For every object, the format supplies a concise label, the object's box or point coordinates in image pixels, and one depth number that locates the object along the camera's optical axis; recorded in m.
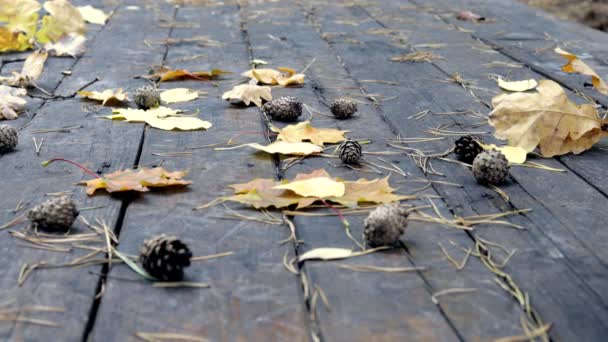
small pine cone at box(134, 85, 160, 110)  1.62
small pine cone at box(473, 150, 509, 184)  1.37
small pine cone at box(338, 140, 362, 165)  1.42
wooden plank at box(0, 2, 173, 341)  1.15
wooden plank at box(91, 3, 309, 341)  1.14
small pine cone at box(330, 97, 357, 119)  1.58
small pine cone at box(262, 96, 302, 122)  1.57
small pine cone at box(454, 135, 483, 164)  1.44
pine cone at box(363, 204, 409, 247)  1.24
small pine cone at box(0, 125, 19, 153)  1.45
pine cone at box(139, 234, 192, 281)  1.19
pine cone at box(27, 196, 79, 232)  1.27
